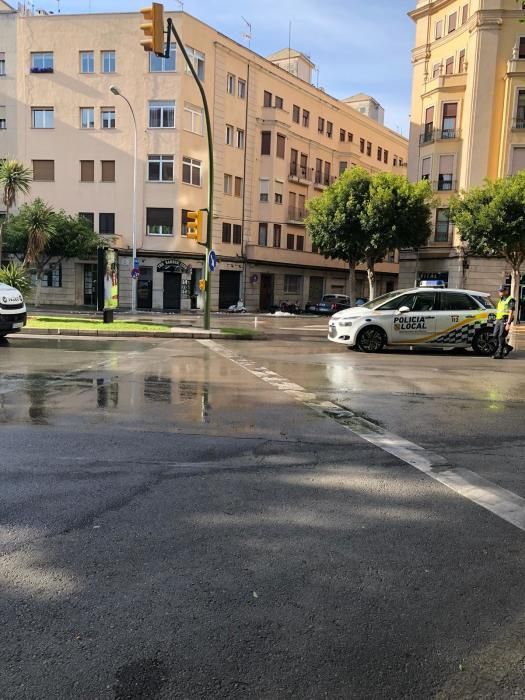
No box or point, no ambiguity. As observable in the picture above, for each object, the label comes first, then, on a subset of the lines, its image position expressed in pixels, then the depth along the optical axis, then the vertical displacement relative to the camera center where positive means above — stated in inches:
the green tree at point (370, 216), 1221.1 +153.9
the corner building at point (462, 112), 1272.1 +409.7
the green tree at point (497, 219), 1072.8 +138.3
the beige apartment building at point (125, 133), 1400.1 +355.9
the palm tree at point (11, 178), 930.7 +154.7
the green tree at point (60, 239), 1285.7 +85.6
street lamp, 1306.8 +133.5
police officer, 538.9 -23.8
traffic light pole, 668.7 +53.9
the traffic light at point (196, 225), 671.1 +65.9
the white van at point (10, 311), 551.8 -32.9
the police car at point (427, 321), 582.9 -29.9
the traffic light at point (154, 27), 452.4 +194.9
